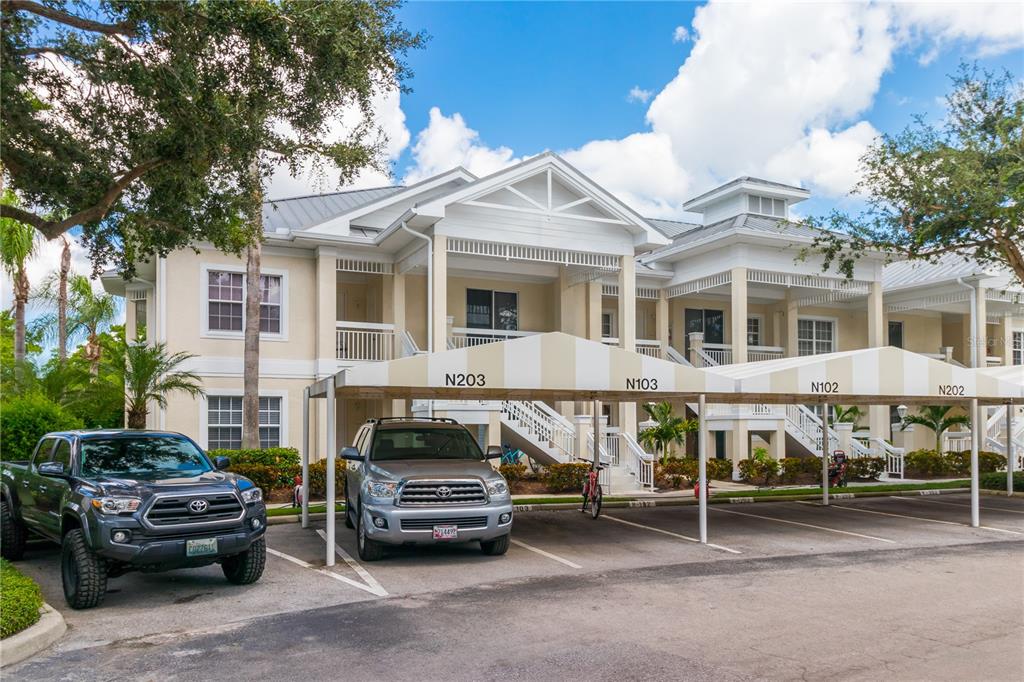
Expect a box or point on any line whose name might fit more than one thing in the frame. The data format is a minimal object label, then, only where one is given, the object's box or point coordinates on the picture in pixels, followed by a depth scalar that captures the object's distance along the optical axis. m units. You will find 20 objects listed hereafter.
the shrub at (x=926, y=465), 25.95
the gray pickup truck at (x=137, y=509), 8.77
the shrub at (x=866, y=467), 24.48
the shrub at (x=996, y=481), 22.59
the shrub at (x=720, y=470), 22.92
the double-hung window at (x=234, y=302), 21.19
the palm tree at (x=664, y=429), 22.48
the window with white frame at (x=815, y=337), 30.58
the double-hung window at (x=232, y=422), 20.84
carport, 11.79
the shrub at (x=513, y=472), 20.03
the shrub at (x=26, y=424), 15.86
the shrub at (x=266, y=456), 18.31
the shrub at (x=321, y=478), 18.47
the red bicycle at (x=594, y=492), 16.17
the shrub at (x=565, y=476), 20.20
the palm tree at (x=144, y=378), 18.36
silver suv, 11.05
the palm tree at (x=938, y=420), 27.41
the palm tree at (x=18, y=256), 21.53
